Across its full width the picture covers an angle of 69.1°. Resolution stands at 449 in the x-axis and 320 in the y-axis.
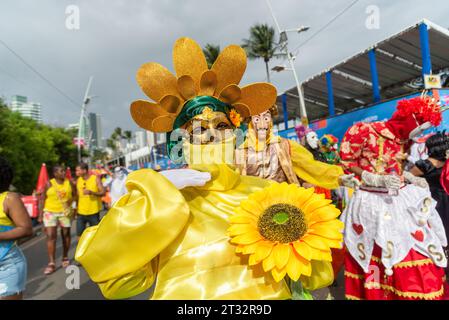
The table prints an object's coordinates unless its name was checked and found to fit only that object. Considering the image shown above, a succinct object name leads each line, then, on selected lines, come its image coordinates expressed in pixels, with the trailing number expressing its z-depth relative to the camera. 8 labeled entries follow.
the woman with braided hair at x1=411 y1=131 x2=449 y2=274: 3.41
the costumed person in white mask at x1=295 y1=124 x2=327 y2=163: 3.77
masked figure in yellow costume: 1.14
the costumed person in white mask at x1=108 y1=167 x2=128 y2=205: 6.10
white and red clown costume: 2.42
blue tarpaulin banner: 6.27
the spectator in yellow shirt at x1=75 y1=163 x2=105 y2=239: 5.77
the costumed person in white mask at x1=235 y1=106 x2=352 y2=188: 2.13
